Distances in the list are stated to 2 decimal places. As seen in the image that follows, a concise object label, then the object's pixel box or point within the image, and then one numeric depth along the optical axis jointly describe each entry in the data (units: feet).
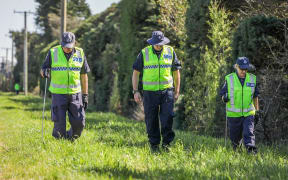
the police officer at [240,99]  45.14
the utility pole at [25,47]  261.26
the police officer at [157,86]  43.96
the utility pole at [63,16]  118.58
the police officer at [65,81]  46.39
